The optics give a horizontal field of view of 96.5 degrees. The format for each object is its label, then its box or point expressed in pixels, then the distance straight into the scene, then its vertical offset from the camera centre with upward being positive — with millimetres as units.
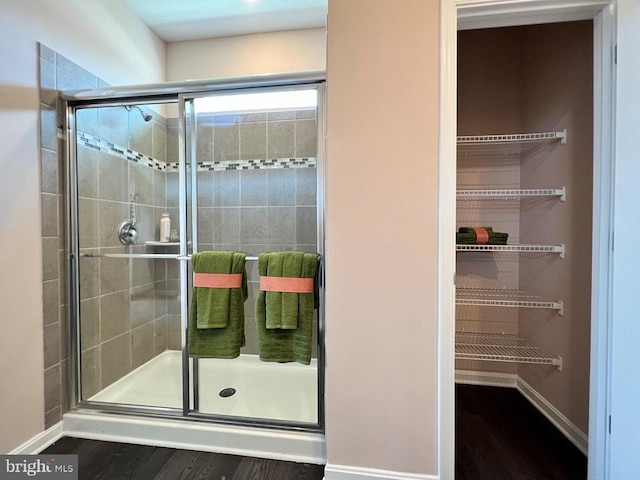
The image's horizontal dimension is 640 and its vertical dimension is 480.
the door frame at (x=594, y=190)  1152 +181
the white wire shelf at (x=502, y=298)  1722 -433
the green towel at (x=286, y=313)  1444 -405
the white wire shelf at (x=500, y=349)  1725 -775
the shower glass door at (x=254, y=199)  1917 +277
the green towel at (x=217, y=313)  1520 -429
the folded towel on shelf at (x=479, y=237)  1900 -24
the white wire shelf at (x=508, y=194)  1696 +256
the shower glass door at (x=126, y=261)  1804 -198
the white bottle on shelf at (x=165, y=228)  2303 +37
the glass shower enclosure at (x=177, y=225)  1646 +59
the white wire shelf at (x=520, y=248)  1701 -90
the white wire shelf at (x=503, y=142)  1720 +598
